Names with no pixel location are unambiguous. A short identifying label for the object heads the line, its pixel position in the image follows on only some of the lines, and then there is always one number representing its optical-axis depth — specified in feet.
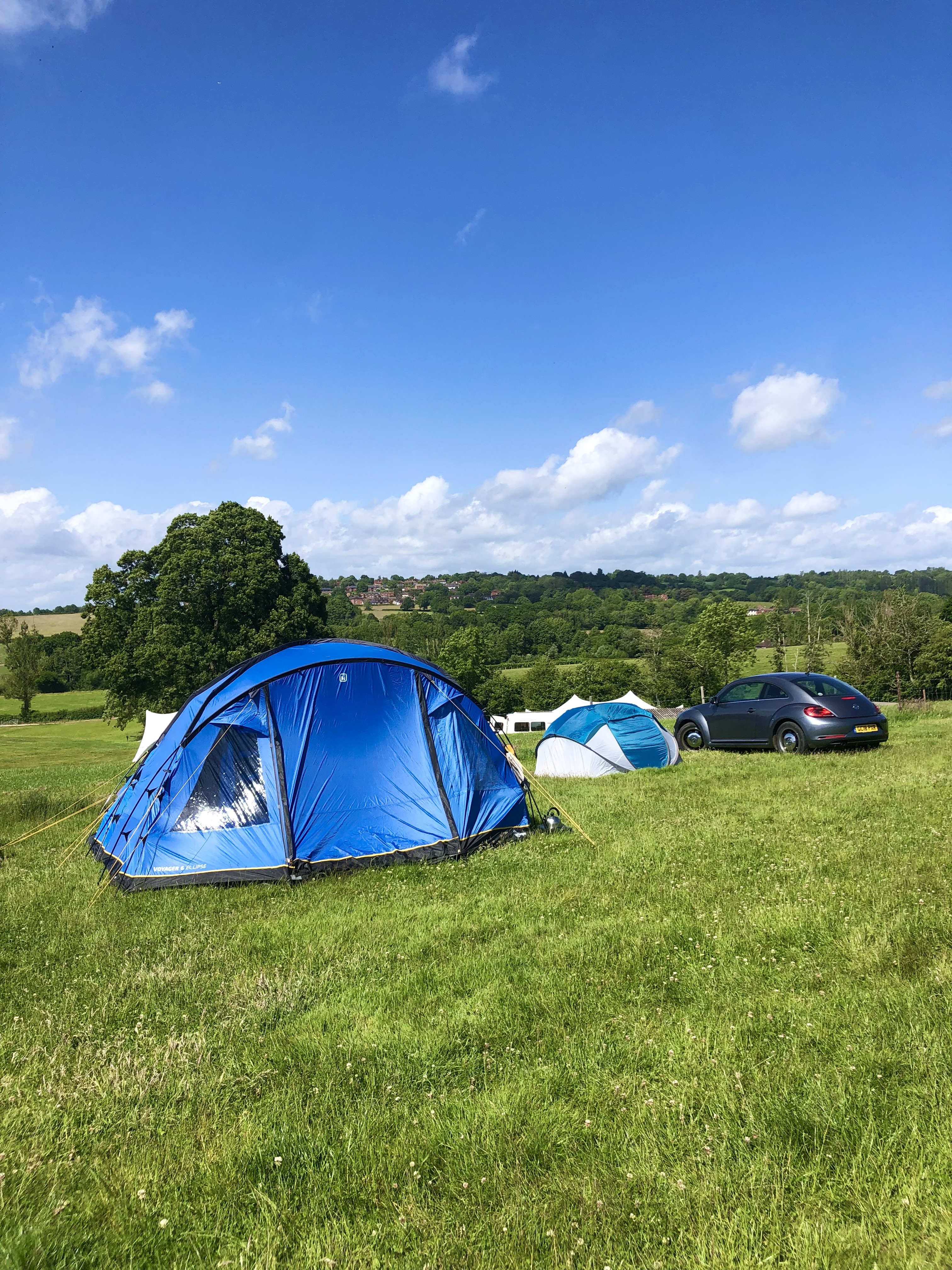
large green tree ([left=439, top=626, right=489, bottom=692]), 225.56
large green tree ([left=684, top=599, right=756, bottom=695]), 243.60
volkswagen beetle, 46.47
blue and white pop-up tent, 48.16
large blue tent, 26.13
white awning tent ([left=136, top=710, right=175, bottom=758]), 75.33
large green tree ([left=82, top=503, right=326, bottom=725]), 112.57
